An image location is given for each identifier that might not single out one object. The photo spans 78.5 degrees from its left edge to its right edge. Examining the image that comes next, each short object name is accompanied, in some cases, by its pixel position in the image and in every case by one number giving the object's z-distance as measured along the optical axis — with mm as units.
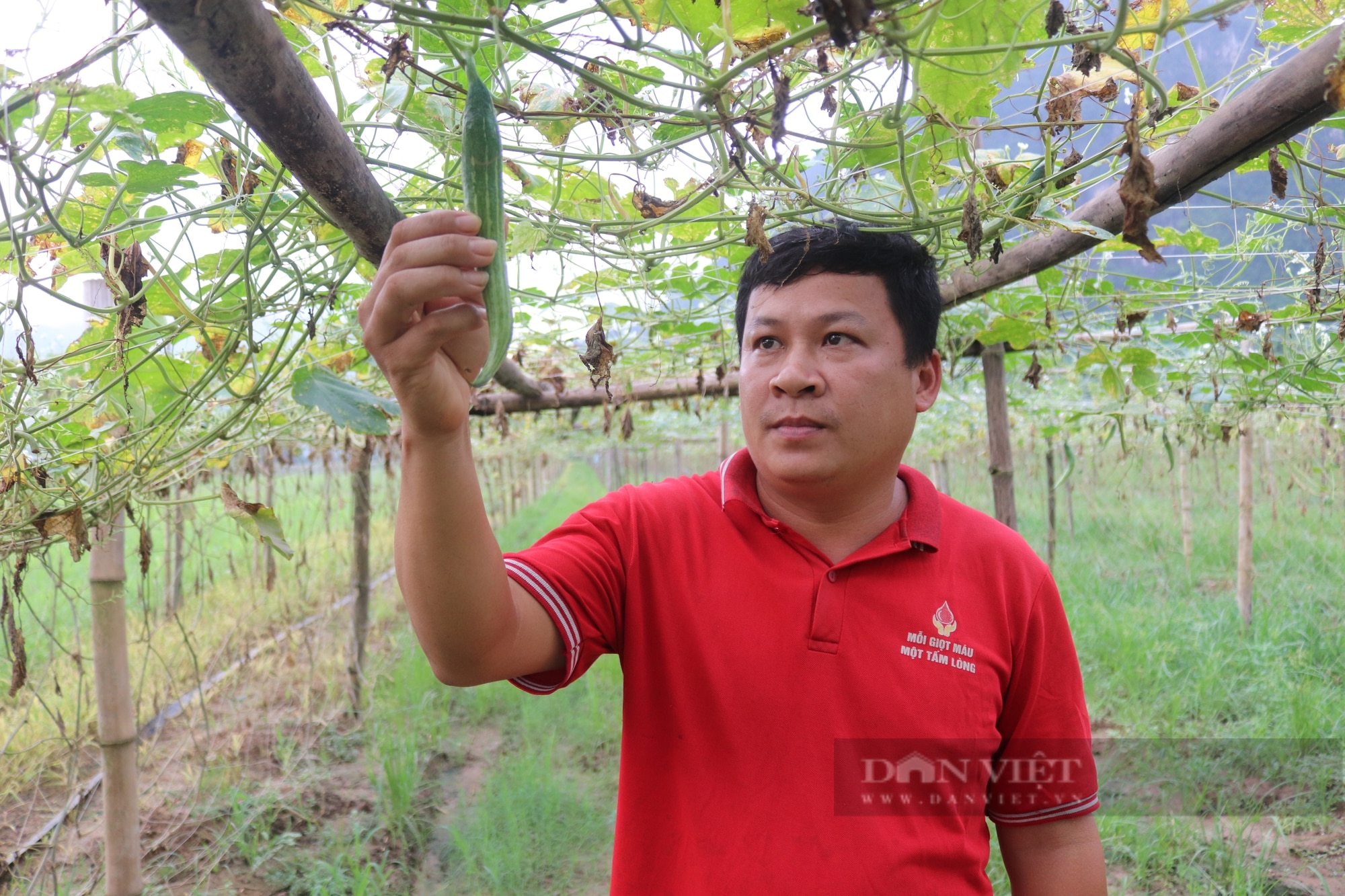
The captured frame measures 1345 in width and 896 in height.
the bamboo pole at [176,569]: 4126
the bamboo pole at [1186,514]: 7570
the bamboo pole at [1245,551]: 5719
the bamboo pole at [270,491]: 3490
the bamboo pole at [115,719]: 2197
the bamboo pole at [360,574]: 4684
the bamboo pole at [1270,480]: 9226
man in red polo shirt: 1207
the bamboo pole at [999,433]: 2873
